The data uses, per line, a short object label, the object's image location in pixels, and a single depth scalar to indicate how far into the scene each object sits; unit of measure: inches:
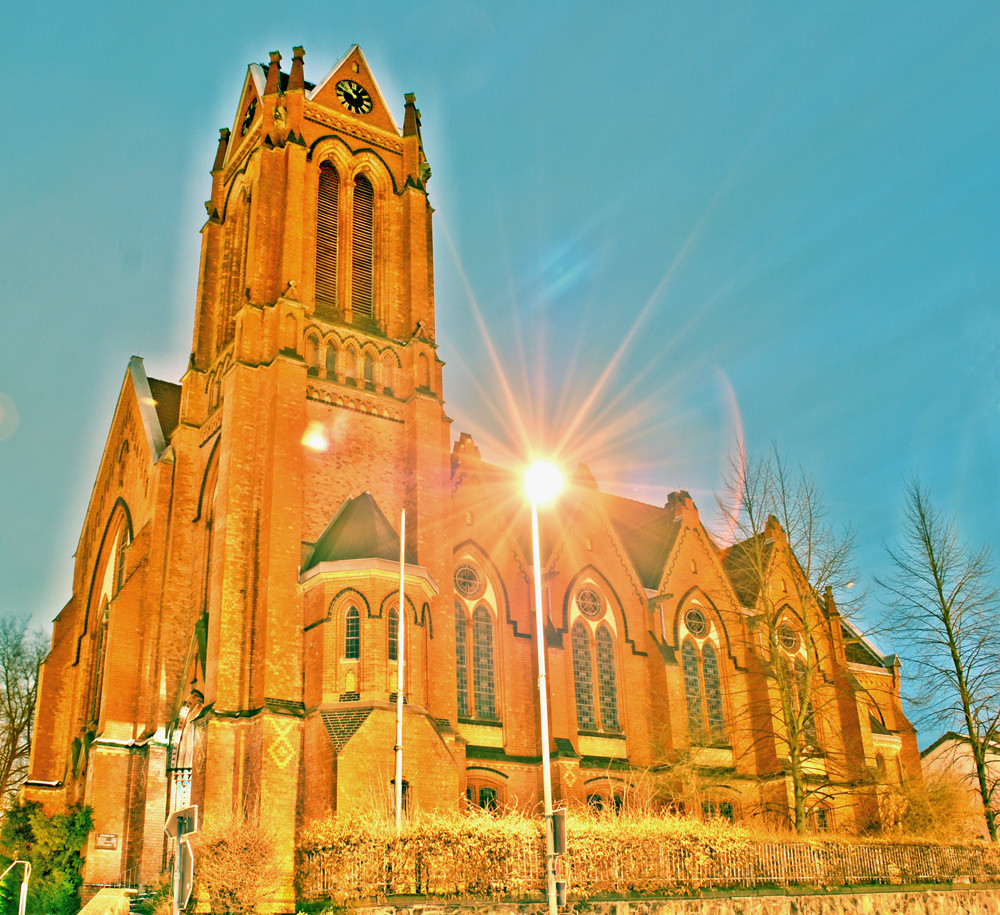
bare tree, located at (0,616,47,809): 1788.9
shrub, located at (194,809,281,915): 882.8
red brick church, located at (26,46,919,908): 1182.9
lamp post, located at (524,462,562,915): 770.8
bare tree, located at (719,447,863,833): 1259.2
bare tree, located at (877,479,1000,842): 1237.1
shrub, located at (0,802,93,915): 1192.2
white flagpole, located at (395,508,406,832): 1057.9
